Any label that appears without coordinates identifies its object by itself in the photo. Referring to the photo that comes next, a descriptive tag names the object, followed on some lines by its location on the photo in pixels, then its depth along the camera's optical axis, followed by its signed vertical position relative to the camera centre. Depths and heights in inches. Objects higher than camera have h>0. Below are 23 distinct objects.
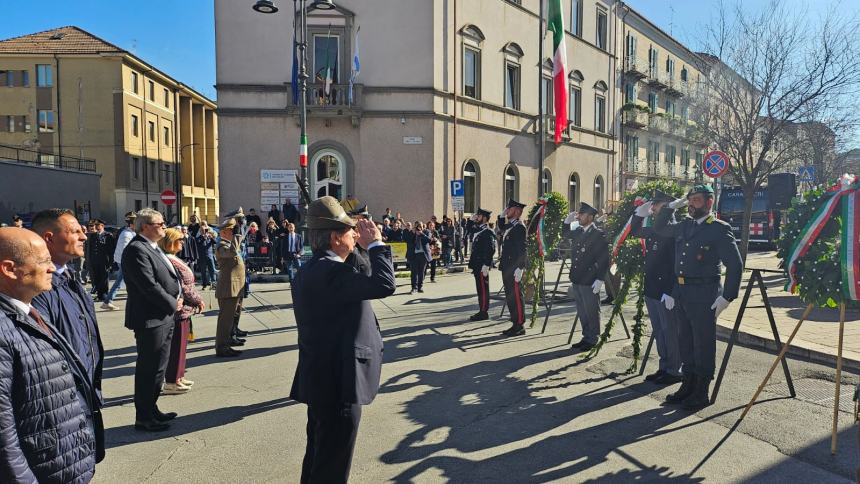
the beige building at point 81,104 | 1619.1 +330.6
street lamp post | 624.7 +130.0
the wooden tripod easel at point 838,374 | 169.5 -50.3
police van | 1092.6 +3.8
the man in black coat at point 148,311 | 189.0 -31.6
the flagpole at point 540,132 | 866.8 +134.4
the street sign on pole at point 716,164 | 492.7 +47.1
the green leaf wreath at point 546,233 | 362.9 -10.5
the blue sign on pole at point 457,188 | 777.6 +40.1
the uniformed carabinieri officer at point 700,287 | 212.8 -26.6
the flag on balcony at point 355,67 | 805.2 +214.1
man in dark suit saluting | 123.6 -27.7
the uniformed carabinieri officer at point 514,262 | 339.9 -28.2
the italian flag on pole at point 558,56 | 793.6 +227.2
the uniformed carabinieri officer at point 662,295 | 246.5 -34.4
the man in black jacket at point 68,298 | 130.5 -19.1
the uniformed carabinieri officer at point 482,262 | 386.9 -31.2
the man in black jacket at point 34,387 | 84.1 -26.9
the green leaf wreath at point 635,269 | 266.2 -25.7
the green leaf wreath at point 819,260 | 179.9 -13.8
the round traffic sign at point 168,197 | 1042.7 +37.7
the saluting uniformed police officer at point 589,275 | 305.3 -31.4
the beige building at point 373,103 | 817.5 +171.5
